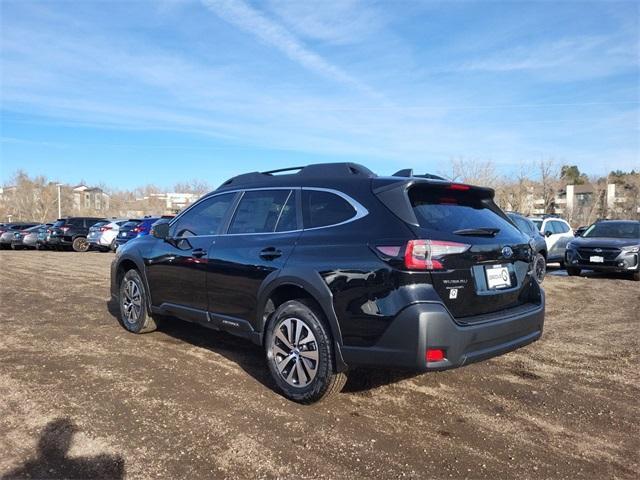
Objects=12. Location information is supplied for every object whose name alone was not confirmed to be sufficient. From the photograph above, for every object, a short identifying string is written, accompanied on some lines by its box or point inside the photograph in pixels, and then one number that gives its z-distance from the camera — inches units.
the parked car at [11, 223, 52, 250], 1077.8
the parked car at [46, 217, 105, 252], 989.2
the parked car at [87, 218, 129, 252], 944.3
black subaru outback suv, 136.2
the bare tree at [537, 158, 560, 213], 2019.2
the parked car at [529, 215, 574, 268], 602.2
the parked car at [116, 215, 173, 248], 813.9
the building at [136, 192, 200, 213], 3499.0
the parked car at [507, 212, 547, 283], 424.6
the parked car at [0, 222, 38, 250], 1126.9
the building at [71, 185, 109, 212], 3859.0
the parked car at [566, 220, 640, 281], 487.8
